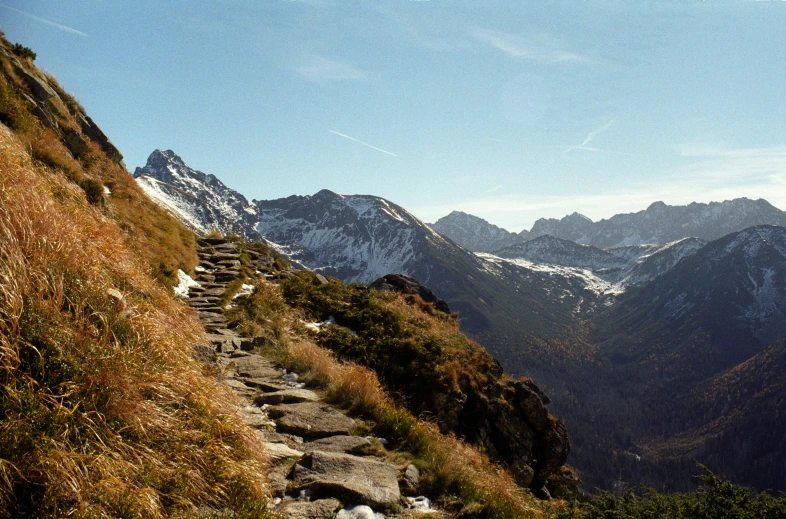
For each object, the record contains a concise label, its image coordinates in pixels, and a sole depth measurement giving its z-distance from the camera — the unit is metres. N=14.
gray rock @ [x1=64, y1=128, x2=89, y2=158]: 18.77
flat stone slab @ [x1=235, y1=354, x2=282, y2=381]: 10.50
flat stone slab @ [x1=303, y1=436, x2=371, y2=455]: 7.44
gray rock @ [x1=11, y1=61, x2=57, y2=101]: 18.80
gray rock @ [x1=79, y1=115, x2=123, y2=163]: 22.59
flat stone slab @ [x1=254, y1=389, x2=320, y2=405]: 8.97
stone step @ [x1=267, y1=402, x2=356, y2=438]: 7.95
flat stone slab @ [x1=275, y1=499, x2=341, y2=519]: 5.22
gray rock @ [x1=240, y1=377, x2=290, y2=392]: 9.79
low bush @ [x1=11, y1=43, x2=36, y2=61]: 20.55
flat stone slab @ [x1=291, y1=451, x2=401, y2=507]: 5.88
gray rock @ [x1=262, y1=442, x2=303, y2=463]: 6.50
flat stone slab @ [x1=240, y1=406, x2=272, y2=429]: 7.61
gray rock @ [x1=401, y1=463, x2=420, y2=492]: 6.85
